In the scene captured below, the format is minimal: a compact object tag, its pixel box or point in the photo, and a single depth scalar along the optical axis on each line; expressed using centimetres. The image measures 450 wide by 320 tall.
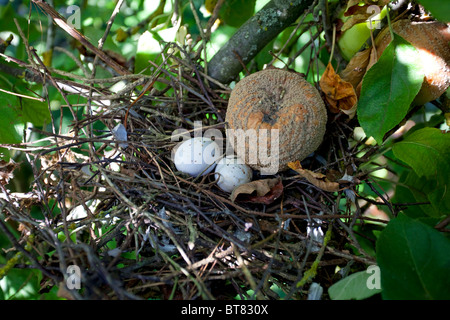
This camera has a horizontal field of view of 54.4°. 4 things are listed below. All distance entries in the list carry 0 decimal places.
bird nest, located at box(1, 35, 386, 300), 24
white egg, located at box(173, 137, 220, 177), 31
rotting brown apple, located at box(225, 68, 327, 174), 29
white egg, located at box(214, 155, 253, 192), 30
